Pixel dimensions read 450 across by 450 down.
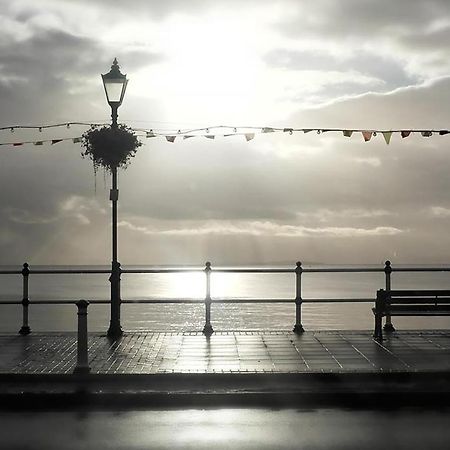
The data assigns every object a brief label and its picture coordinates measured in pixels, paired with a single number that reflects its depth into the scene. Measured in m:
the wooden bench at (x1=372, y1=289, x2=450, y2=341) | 14.03
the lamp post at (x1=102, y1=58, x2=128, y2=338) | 14.94
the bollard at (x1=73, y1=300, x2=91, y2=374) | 10.53
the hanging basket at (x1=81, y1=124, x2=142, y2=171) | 15.48
